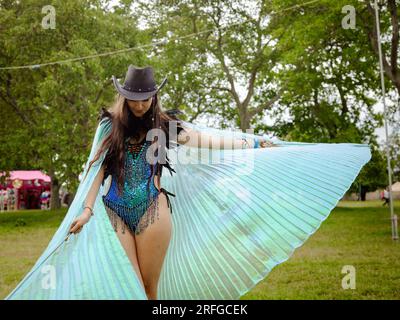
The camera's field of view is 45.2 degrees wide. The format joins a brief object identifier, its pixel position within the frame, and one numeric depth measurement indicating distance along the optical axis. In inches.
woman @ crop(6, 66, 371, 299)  110.2
